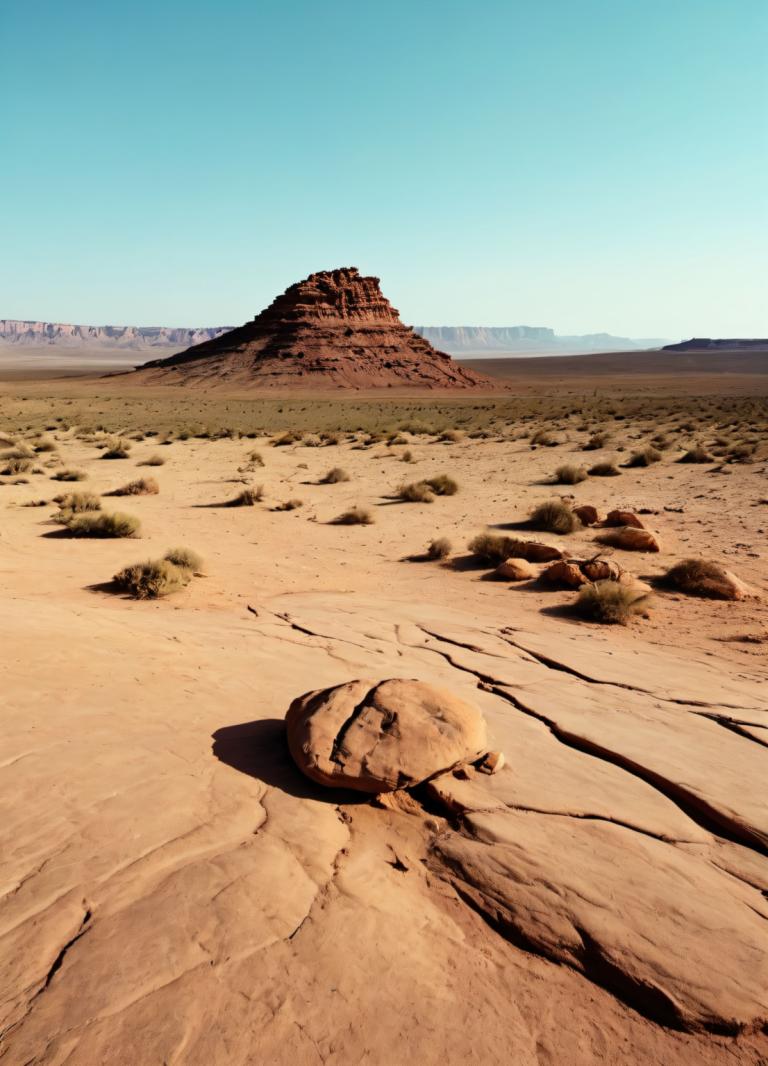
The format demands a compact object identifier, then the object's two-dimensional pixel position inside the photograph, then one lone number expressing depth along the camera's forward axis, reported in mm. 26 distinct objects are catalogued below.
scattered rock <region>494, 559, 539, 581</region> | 10539
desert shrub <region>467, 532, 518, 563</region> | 11383
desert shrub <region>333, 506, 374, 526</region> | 14281
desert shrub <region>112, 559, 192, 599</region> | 9078
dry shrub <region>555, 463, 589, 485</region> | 18391
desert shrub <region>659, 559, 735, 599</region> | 9508
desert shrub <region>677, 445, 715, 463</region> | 20594
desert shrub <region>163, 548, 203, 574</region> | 10188
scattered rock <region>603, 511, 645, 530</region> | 13000
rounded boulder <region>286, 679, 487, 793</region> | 4121
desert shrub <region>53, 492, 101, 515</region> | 14355
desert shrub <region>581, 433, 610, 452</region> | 24298
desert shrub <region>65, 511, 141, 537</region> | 12555
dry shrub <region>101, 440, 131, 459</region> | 23438
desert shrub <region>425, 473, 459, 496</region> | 17391
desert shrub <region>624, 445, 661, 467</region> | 20469
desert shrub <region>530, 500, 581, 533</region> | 13273
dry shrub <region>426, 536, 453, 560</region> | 11773
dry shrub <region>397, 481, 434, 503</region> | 16391
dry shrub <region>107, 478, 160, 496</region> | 17016
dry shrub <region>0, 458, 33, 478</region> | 19078
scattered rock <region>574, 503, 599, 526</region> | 13828
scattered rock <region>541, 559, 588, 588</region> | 9922
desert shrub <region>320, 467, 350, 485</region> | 19047
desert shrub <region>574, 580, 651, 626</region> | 8672
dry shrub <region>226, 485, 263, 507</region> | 15984
